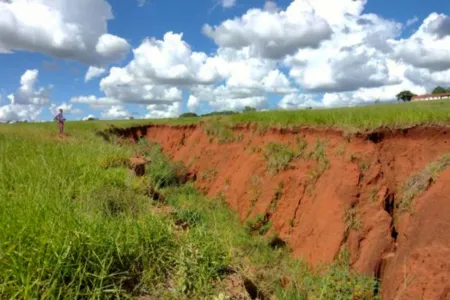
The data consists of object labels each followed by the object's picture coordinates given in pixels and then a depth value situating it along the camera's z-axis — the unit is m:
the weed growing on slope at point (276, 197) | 11.54
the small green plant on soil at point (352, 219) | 8.59
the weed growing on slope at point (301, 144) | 11.90
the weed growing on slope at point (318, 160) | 10.55
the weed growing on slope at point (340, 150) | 10.10
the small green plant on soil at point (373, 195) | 8.71
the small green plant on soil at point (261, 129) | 15.06
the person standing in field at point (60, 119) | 21.85
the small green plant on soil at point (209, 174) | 18.02
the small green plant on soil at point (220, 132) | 18.56
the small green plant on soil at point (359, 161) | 9.38
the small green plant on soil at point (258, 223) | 11.42
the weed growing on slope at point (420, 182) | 7.74
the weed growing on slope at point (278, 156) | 12.20
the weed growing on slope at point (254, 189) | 12.70
